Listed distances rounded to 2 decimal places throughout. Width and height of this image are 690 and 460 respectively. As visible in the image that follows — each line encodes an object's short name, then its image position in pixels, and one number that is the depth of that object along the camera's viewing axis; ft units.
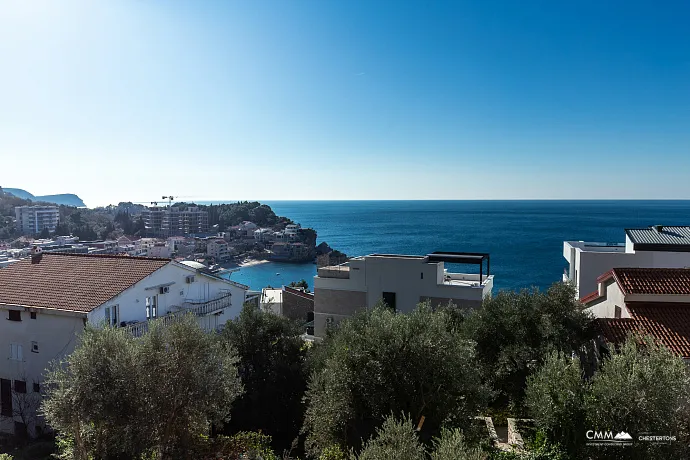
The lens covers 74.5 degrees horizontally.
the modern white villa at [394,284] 101.35
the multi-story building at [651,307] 48.95
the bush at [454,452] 26.37
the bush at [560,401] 36.63
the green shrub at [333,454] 39.19
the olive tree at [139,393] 39.14
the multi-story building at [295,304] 144.25
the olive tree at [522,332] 53.11
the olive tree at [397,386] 41.98
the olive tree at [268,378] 59.36
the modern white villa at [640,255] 86.48
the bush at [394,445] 27.45
